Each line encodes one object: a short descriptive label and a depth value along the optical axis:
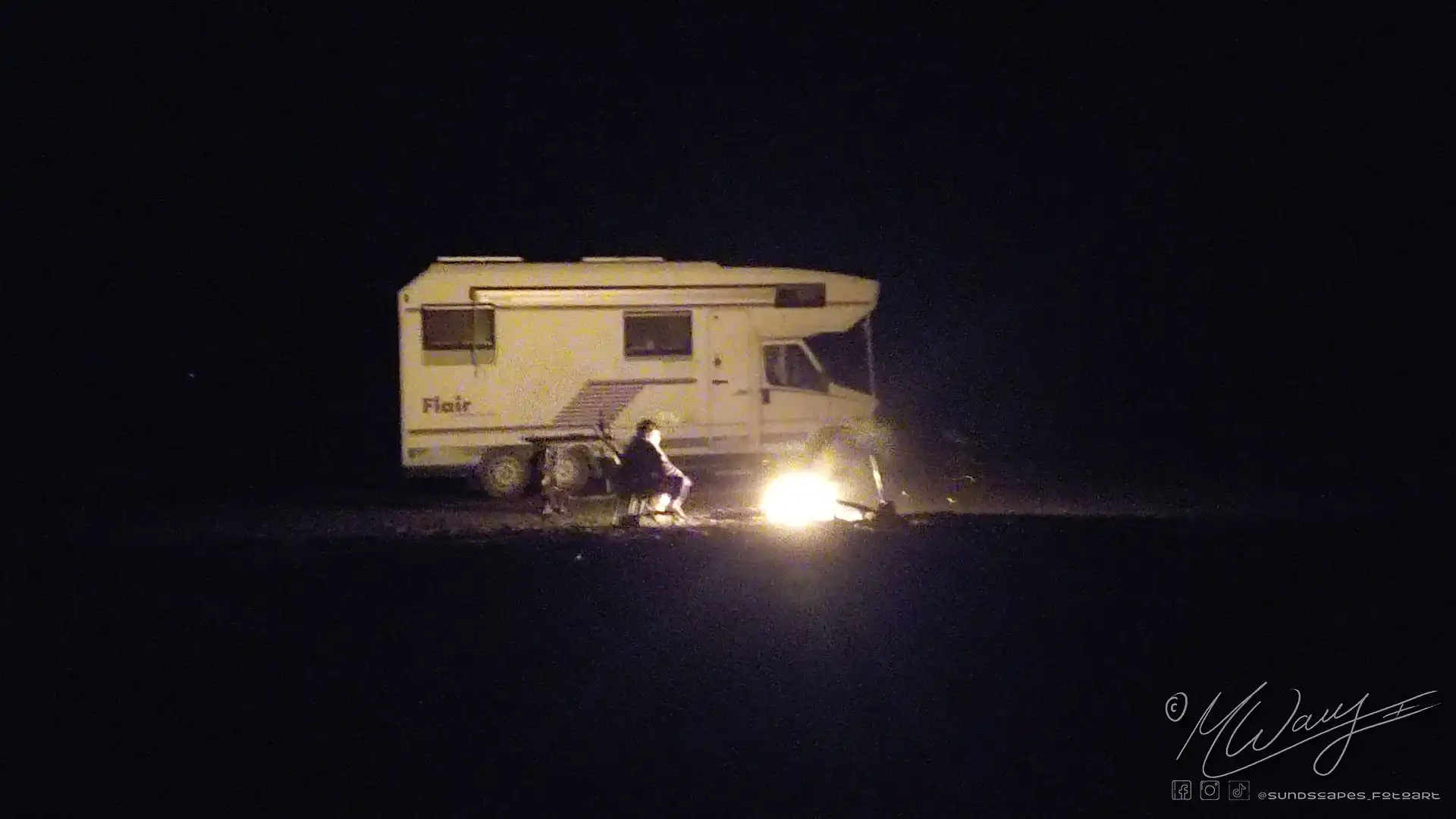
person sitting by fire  14.95
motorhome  17.52
